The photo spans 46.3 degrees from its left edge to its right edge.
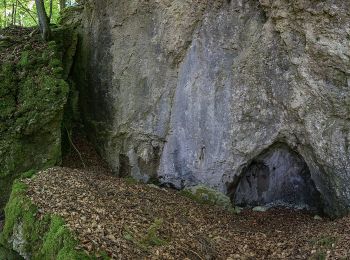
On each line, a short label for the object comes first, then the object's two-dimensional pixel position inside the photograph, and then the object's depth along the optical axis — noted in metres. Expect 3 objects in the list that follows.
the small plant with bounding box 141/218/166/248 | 6.11
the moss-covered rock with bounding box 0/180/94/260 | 5.70
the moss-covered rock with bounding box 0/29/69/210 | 9.89
